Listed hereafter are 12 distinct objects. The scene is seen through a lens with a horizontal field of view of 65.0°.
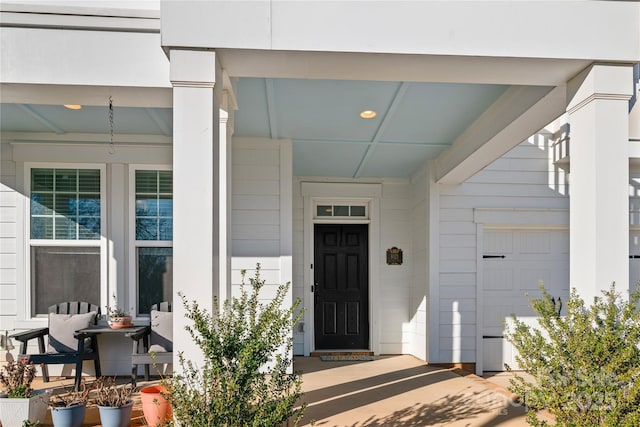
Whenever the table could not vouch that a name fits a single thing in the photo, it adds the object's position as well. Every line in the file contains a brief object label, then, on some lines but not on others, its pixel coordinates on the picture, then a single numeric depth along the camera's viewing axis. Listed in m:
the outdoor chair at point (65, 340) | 4.68
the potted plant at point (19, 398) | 3.47
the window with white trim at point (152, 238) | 5.46
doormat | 6.53
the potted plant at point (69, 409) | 3.46
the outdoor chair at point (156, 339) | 4.80
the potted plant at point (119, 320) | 4.89
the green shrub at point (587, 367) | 2.45
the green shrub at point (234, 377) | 2.35
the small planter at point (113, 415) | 3.40
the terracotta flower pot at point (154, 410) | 3.19
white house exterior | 2.81
